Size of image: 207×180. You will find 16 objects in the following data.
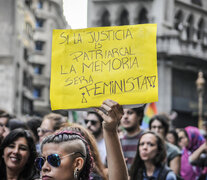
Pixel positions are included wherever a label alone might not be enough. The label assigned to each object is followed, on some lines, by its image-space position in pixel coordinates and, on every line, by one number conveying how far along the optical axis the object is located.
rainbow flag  12.02
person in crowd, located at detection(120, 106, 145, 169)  5.91
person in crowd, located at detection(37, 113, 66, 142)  5.81
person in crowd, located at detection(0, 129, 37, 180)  4.21
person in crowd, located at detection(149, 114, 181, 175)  6.06
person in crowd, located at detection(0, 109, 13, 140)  6.39
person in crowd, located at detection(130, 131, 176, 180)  5.16
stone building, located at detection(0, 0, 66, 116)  31.59
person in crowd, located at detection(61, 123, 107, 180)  3.95
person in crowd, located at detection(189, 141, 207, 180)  6.95
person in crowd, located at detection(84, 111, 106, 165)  6.43
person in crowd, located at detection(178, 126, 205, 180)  7.17
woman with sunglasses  2.88
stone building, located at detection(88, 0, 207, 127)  31.11
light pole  20.97
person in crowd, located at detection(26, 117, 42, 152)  6.16
